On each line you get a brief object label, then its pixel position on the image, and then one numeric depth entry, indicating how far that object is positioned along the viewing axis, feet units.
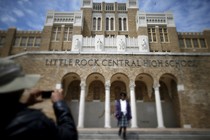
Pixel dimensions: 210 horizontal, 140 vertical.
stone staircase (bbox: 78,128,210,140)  30.51
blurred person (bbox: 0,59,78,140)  4.15
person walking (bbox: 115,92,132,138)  29.07
